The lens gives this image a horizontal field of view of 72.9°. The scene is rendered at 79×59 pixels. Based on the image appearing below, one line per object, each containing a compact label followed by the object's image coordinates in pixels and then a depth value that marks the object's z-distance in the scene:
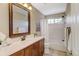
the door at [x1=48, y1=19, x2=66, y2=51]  2.61
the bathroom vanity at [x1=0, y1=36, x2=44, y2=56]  0.71
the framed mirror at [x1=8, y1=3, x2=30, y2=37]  1.20
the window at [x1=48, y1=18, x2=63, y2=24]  3.32
